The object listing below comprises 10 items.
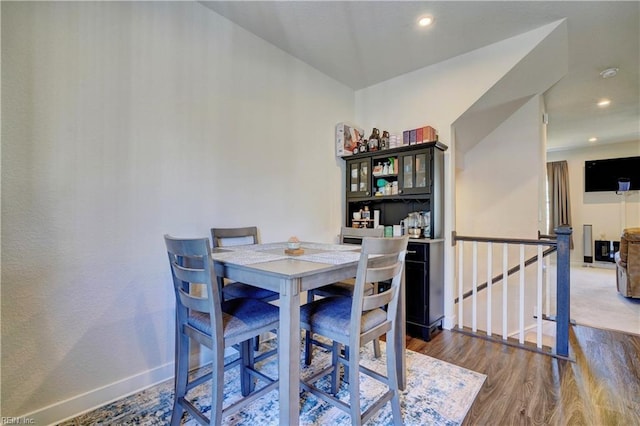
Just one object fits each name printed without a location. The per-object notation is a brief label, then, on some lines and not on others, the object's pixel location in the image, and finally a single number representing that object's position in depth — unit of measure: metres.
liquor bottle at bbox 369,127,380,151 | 3.17
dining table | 1.20
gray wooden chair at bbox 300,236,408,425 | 1.32
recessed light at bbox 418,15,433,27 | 2.26
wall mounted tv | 6.00
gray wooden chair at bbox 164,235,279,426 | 1.29
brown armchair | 3.78
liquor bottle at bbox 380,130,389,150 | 3.12
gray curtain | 6.83
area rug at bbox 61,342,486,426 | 1.52
